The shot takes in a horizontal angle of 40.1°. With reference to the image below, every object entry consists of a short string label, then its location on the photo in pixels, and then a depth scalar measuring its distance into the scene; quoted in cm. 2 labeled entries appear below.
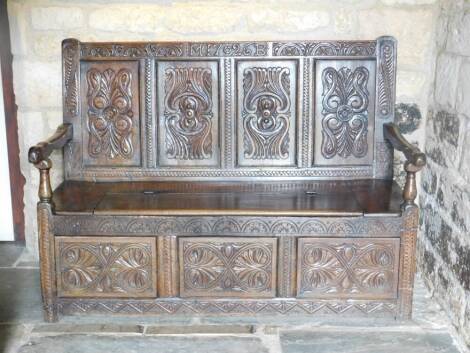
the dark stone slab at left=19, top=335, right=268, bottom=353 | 271
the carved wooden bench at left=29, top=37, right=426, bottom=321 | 281
